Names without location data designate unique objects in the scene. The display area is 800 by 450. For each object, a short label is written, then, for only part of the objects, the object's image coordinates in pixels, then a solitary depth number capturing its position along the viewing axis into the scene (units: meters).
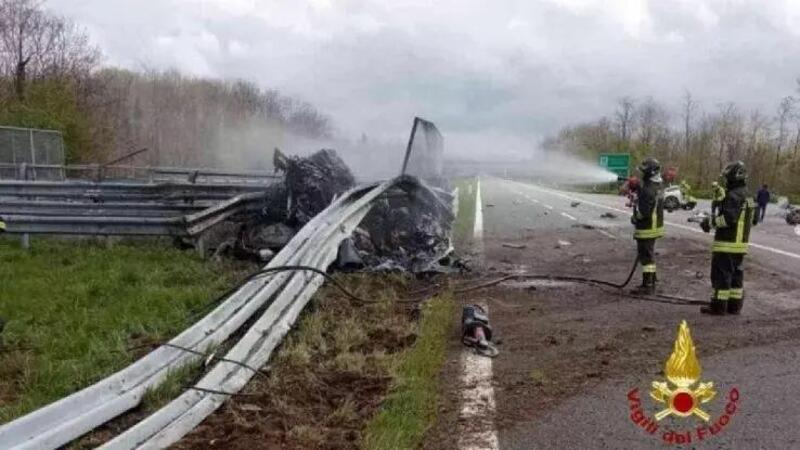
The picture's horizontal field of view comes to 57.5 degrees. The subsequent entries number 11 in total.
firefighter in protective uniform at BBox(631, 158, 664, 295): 8.30
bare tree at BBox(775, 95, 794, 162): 77.06
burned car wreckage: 8.53
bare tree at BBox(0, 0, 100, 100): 31.64
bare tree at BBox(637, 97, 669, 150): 89.08
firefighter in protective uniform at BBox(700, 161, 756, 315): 6.79
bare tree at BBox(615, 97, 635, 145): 95.00
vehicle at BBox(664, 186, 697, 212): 28.56
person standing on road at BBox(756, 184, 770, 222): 24.59
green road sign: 62.30
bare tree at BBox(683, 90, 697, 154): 85.75
